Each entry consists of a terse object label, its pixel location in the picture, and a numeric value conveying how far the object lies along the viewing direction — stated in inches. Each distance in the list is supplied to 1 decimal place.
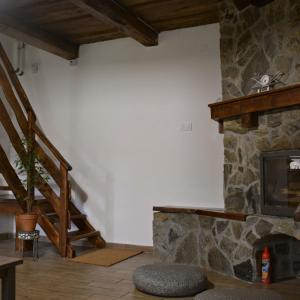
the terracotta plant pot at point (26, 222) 175.0
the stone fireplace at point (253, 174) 138.2
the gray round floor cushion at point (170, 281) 120.1
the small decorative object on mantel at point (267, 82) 142.7
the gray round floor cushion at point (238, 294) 107.6
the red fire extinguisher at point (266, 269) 138.5
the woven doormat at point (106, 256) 169.6
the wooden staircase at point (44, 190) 181.9
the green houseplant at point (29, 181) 175.3
